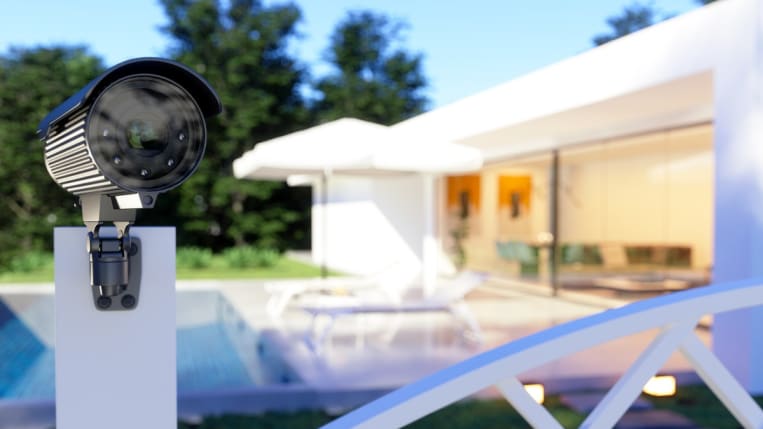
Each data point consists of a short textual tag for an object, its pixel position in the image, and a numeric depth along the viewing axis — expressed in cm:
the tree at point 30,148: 2392
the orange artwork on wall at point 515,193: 1588
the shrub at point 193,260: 2055
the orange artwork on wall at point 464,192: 1775
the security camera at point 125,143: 130
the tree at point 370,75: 3053
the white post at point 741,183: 566
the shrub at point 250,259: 2083
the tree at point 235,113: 2606
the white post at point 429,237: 1488
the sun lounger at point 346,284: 933
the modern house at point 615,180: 587
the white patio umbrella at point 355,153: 834
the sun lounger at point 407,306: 759
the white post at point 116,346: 145
